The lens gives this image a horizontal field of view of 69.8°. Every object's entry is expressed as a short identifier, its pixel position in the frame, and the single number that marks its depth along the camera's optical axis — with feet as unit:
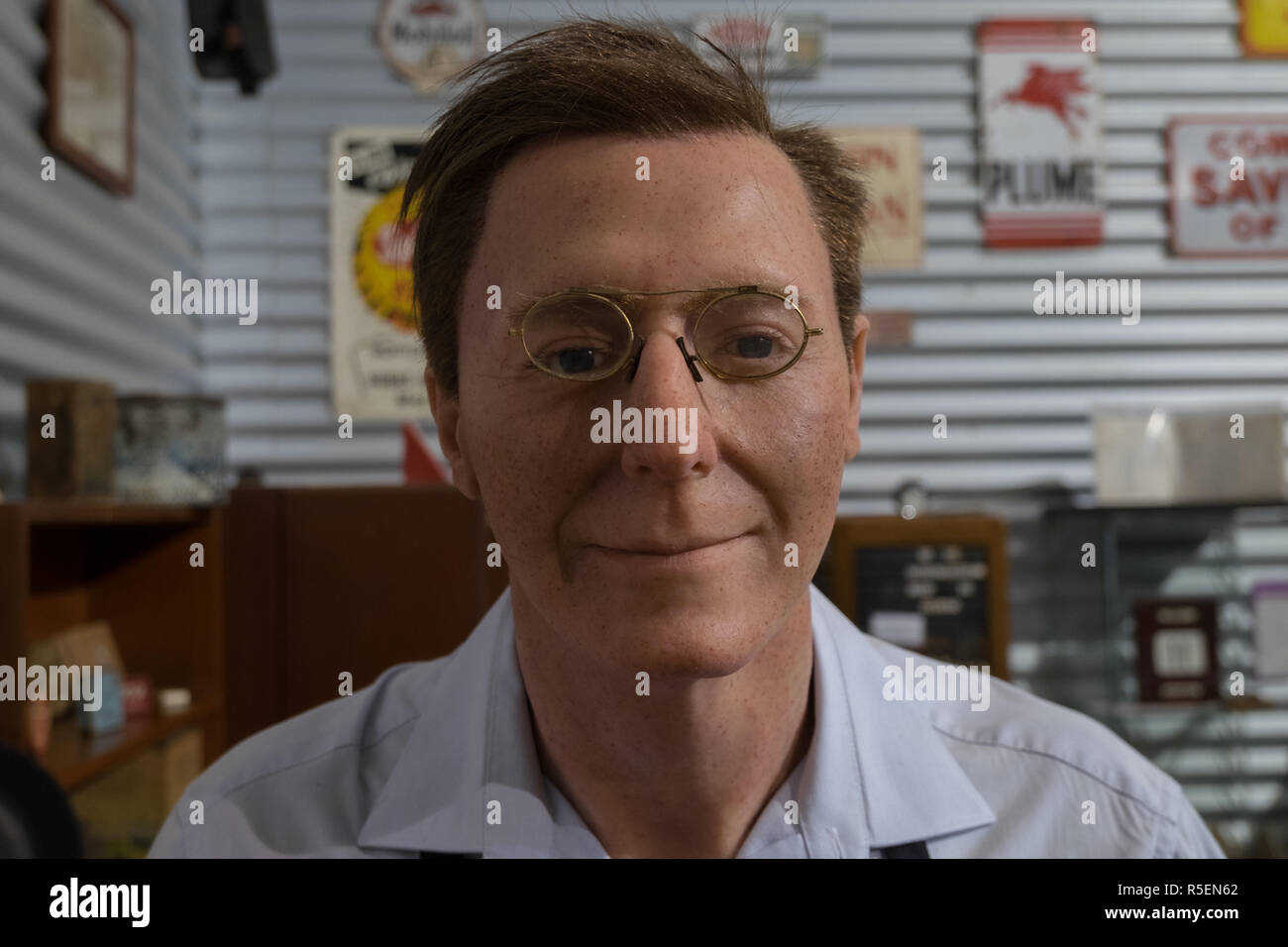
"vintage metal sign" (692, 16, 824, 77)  4.16
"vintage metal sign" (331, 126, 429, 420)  4.57
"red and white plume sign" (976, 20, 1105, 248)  4.82
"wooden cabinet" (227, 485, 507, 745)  3.75
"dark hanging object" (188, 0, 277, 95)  4.23
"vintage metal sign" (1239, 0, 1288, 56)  4.97
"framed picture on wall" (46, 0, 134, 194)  4.89
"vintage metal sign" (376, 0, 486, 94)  4.72
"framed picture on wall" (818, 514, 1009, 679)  5.58
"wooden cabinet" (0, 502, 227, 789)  5.26
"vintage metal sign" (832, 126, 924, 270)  5.43
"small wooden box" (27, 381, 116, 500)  4.79
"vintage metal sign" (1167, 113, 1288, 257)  5.08
